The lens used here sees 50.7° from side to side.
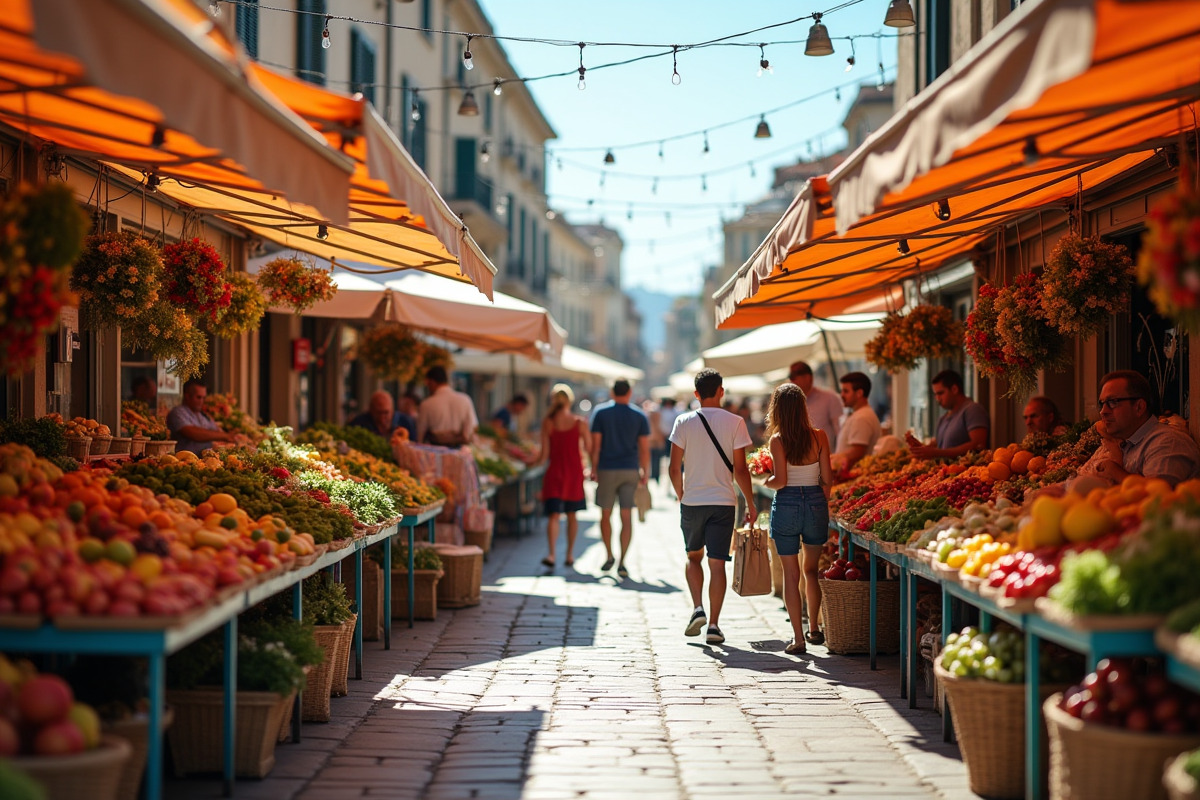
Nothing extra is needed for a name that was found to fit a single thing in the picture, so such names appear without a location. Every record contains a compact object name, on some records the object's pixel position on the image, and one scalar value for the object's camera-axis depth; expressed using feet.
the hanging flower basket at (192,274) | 26.91
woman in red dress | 47.09
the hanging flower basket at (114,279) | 24.17
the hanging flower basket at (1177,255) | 12.24
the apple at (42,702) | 13.64
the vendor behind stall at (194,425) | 31.35
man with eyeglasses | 21.81
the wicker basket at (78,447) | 23.84
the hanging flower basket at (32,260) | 13.97
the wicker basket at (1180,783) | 12.28
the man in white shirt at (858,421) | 38.50
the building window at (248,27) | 46.52
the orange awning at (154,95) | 12.63
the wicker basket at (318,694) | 21.93
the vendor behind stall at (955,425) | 33.40
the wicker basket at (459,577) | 35.76
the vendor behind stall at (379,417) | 45.65
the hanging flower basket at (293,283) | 32.40
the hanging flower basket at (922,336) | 35.53
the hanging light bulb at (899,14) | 36.91
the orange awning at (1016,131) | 13.38
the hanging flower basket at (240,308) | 30.01
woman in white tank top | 28.84
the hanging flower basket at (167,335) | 25.73
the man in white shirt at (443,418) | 48.44
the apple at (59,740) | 13.44
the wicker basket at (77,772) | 13.23
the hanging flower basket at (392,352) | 50.67
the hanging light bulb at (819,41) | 37.76
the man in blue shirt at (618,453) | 44.62
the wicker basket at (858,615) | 28.86
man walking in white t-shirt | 30.35
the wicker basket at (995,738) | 17.37
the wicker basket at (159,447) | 27.51
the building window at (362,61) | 64.69
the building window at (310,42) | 55.52
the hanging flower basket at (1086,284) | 23.31
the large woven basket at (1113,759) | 13.97
